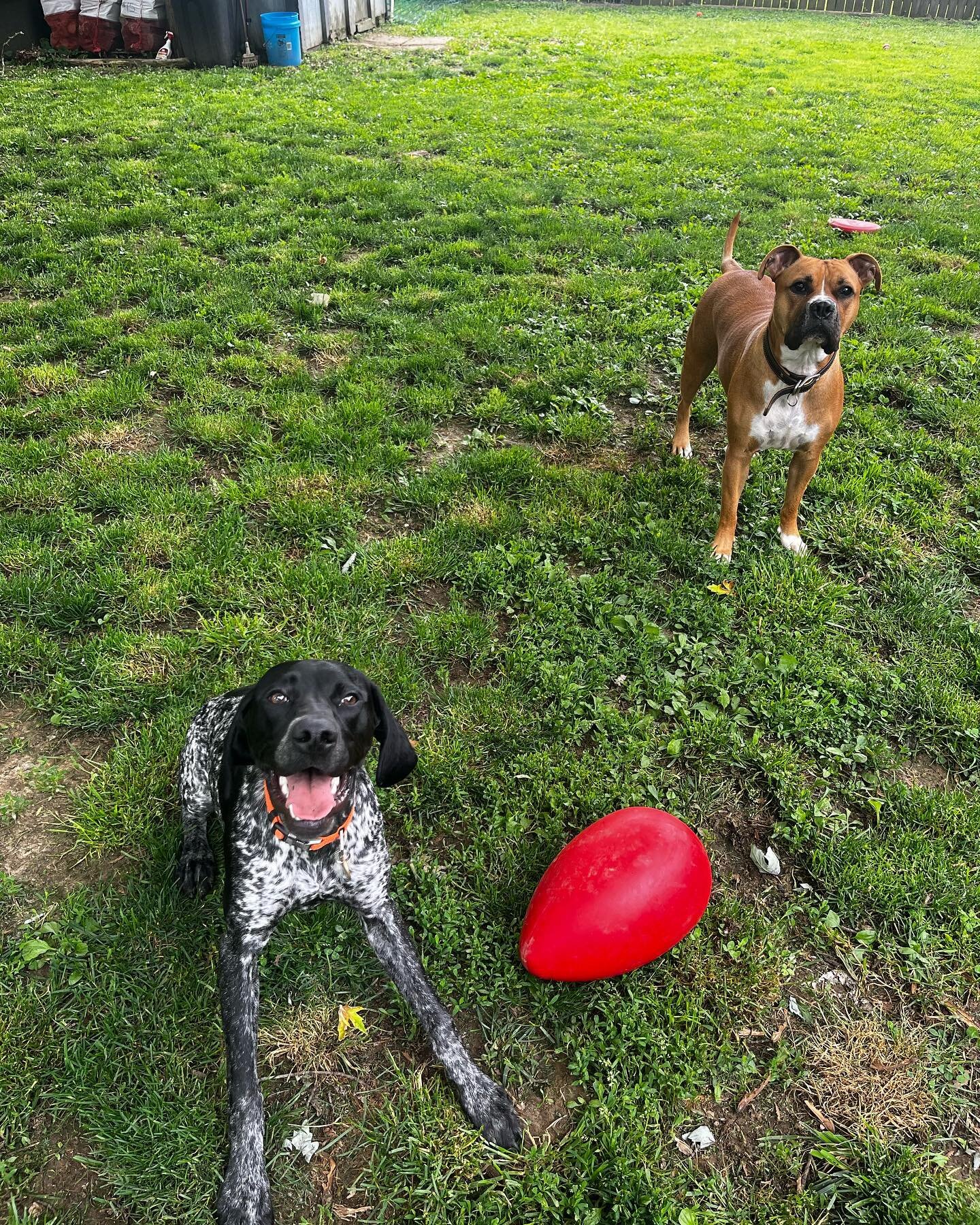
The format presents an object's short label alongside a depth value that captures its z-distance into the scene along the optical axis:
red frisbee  5.92
